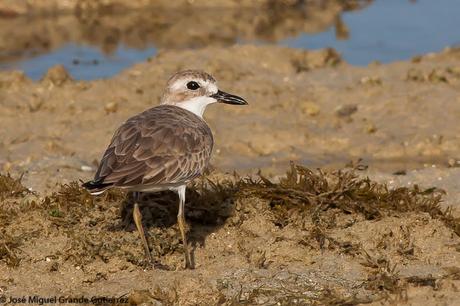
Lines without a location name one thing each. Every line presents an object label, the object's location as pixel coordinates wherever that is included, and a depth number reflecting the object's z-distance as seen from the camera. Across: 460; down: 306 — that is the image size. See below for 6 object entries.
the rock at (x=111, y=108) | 12.44
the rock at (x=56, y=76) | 13.51
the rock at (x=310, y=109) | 12.48
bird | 7.16
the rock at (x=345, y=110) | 12.55
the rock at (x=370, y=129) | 12.06
